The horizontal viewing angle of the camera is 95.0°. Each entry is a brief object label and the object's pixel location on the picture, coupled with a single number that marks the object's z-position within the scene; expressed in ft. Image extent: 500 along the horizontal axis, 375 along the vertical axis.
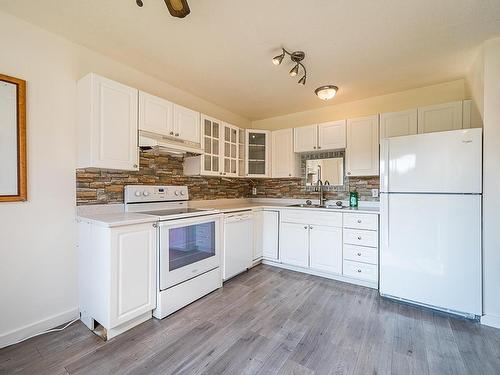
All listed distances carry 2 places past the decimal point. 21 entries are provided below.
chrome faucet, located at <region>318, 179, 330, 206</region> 11.66
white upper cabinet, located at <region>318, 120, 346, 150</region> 10.49
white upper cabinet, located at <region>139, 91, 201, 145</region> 7.49
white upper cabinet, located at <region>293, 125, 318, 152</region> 11.21
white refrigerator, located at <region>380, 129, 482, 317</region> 6.73
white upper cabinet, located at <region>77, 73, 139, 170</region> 6.42
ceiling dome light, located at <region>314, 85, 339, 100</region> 8.42
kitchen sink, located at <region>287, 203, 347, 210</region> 11.31
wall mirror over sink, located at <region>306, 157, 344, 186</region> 11.44
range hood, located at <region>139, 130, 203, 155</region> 7.45
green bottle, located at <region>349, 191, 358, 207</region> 10.63
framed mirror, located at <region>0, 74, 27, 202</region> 5.63
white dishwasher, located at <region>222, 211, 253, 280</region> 9.32
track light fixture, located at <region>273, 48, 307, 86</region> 6.96
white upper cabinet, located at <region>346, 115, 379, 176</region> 9.72
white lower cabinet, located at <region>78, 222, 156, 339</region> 5.80
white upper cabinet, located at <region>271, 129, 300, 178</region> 12.00
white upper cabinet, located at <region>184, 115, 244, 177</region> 9.68
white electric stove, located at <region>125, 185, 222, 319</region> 6.87
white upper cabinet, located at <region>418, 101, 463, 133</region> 8.25
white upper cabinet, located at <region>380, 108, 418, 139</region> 8.96
